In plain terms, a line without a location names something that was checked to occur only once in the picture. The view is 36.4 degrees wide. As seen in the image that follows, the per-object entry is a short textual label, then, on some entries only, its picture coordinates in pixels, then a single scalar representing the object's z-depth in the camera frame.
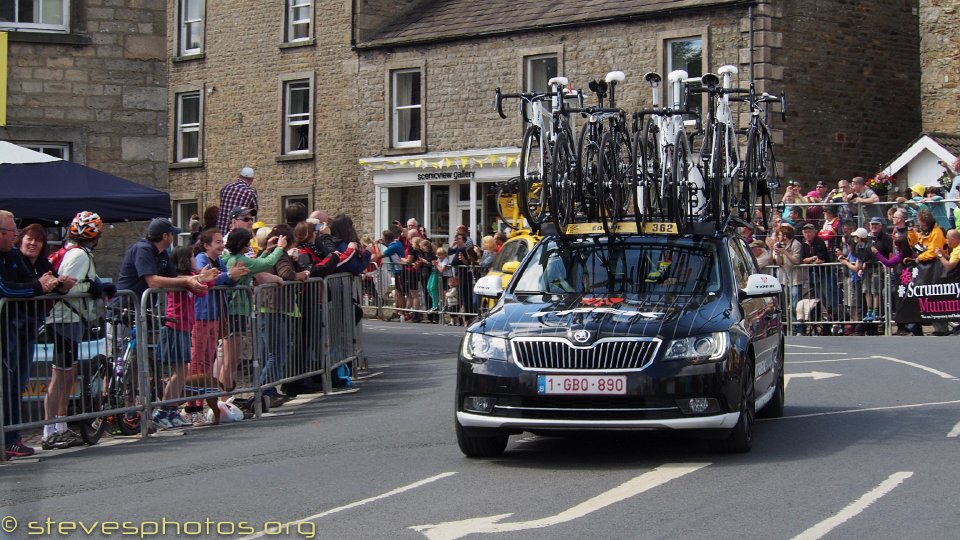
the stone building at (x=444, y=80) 33.28
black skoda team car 9.84
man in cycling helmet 11.55
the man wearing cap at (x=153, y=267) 12.89
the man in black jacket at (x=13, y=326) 11.05
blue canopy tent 15.91
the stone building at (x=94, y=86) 20.69
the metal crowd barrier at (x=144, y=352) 11.28
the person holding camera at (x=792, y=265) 24.67
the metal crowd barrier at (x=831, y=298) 24.02
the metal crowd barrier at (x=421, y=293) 27.91
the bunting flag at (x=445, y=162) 37.12
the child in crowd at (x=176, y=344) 12.70
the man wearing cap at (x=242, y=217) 15.73
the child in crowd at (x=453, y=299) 28.16
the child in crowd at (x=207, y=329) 13.09
